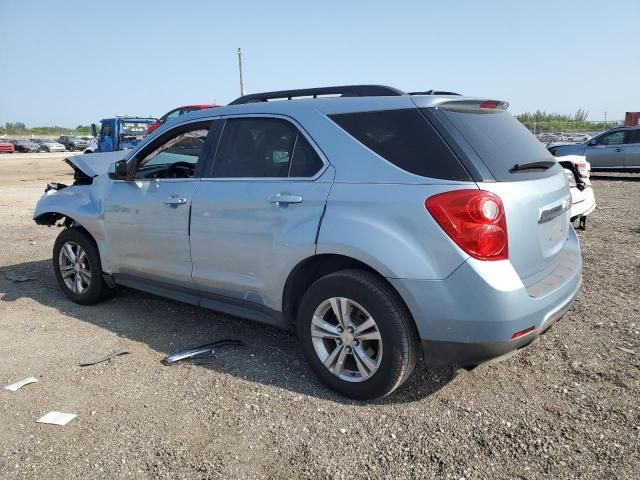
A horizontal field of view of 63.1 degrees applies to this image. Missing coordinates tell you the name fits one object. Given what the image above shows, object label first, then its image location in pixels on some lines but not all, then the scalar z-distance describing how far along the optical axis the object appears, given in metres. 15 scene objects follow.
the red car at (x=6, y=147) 46.46
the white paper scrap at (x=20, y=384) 3.44
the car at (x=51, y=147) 49.53
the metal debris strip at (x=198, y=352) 3.77
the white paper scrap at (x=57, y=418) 3.02
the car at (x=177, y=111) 15.36
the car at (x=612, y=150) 16.05
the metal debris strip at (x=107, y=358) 3.76
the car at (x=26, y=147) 49.16
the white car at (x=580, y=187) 7.01
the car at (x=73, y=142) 49.57
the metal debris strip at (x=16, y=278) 5.99
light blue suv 2.74
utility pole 35.21
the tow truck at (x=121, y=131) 19.66
